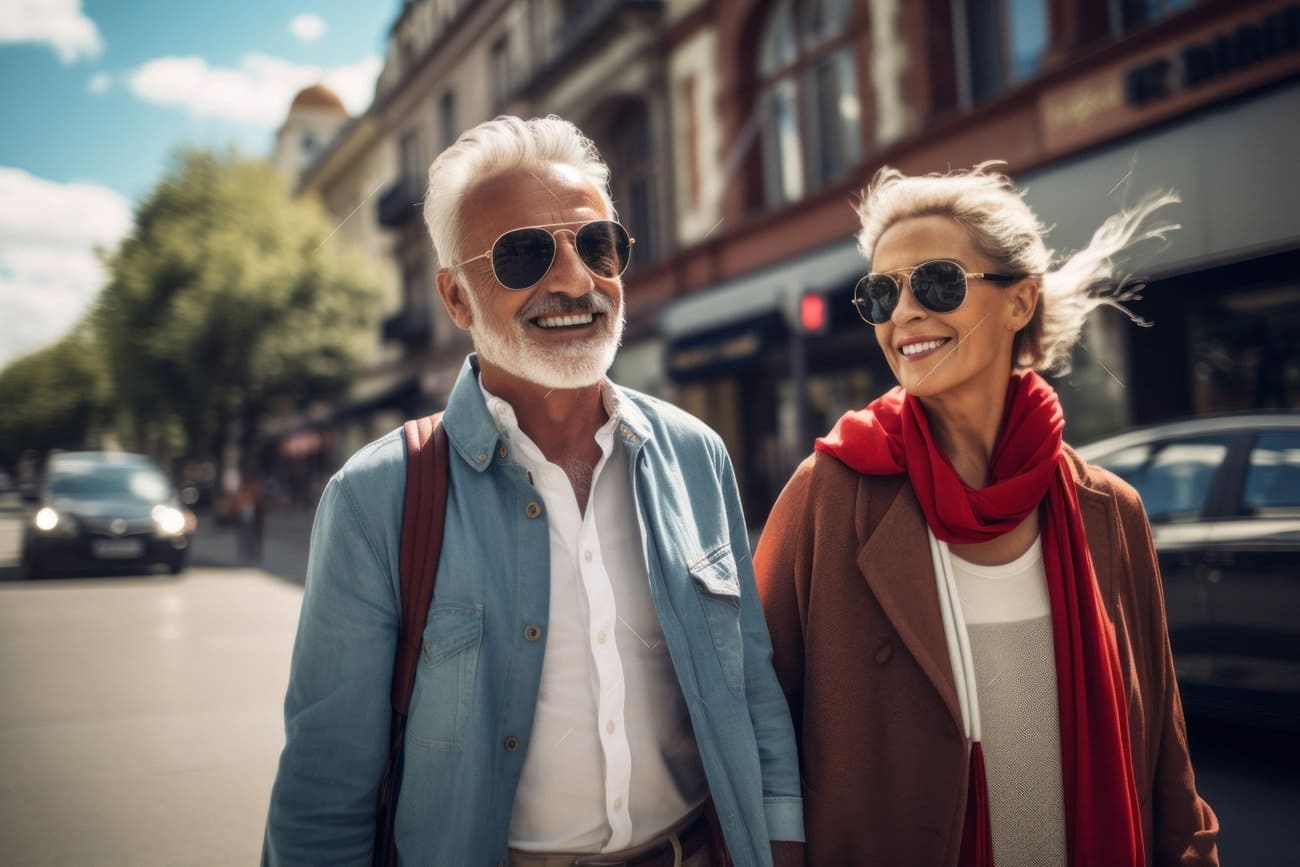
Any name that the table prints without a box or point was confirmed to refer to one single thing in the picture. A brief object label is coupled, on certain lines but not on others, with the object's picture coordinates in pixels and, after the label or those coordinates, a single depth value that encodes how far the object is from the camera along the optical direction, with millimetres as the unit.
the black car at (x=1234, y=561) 4383
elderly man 1617
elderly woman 1849
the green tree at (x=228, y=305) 25875
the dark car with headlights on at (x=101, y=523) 13391
